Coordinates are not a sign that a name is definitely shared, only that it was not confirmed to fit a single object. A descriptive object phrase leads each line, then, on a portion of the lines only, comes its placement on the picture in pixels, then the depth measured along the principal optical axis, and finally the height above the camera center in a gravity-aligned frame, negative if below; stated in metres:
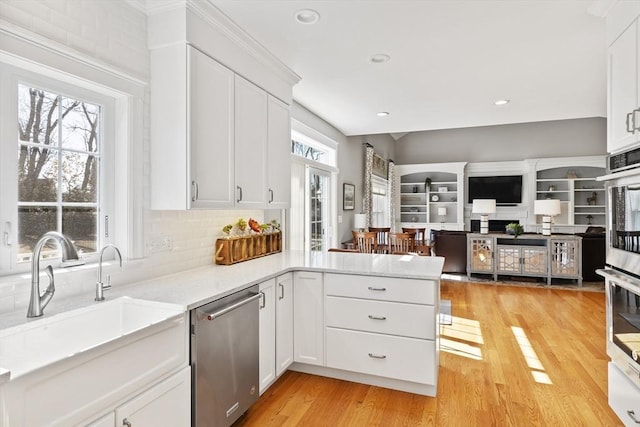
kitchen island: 2.39 -0.70
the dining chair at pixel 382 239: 5.90 -0.44
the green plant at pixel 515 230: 6.10 -0.29
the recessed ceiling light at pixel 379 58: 3.18 +1.37
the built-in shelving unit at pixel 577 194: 8.46 +0.44
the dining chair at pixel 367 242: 5.76 -0.47
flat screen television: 8.98 +0.59
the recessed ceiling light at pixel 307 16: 2.46 +1.36
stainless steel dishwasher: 1.77 -0.77
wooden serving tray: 2.80 -0.29
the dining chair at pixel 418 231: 6.71 -0.34
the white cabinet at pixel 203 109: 2.18 +0.67
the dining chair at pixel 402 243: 5.66 -0.48
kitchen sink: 1.33 -0.50
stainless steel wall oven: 1.80 -0.27
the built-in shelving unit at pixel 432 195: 9.45 +0.47
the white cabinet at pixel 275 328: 2.33 -0.78
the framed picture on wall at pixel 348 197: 6.25 +0.28
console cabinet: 5.88 -0.72
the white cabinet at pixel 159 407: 1.37 -0.80
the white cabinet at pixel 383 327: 2.40 -0.78
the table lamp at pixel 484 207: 6.65 +0.10
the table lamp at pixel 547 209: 5.98 +0.06
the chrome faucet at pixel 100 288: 1.78 -0.37
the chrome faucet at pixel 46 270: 1.41 -0.24
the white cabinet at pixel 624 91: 1.88 +0.67
